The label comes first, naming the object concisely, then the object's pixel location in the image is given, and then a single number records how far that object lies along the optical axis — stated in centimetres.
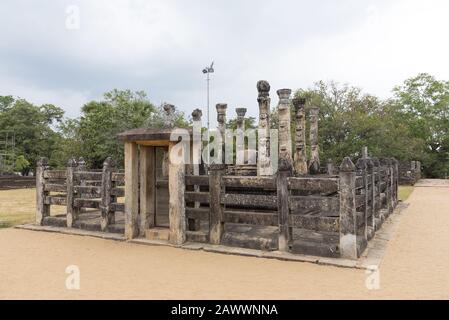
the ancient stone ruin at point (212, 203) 628
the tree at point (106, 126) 2759
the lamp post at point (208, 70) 2746
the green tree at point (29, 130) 3984
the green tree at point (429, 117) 3928
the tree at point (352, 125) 2650
